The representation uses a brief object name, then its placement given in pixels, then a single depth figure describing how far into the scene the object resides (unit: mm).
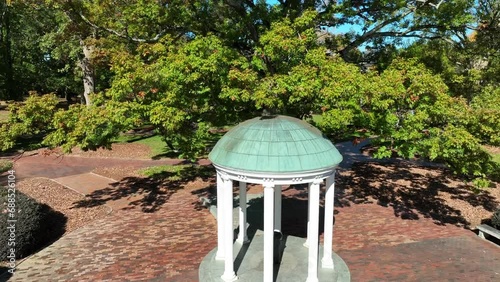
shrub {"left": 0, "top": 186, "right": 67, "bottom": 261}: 11273
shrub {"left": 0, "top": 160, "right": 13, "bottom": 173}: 22030
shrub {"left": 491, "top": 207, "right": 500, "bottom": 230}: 12874
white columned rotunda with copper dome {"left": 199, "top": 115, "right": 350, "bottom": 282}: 9062
